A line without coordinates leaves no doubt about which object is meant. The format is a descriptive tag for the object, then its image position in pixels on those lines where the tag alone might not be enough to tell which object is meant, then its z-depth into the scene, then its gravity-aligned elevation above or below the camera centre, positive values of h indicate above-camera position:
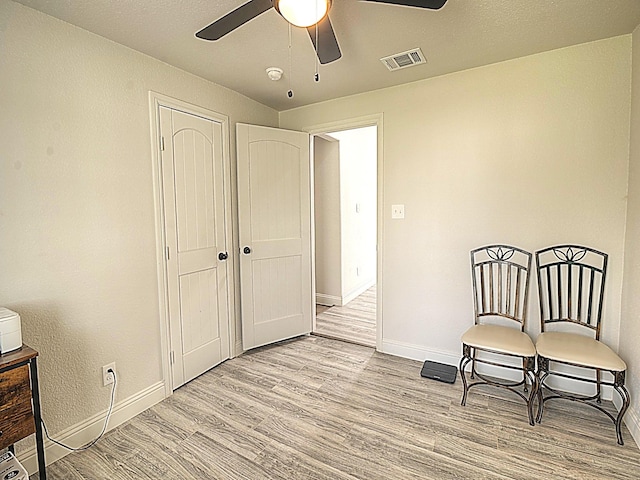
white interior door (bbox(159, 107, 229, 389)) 2.41 -0.18
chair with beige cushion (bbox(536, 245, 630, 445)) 2.00 -0.71
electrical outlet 2.04 -0.97
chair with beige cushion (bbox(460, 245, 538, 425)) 2.23 -0.70
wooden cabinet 1.35 -0.76
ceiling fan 1.24 +0.83
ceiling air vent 2.25 +1.13
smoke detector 2.46 +1.11
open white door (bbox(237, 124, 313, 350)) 3.00 -0.15
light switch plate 2.89 +0.05
